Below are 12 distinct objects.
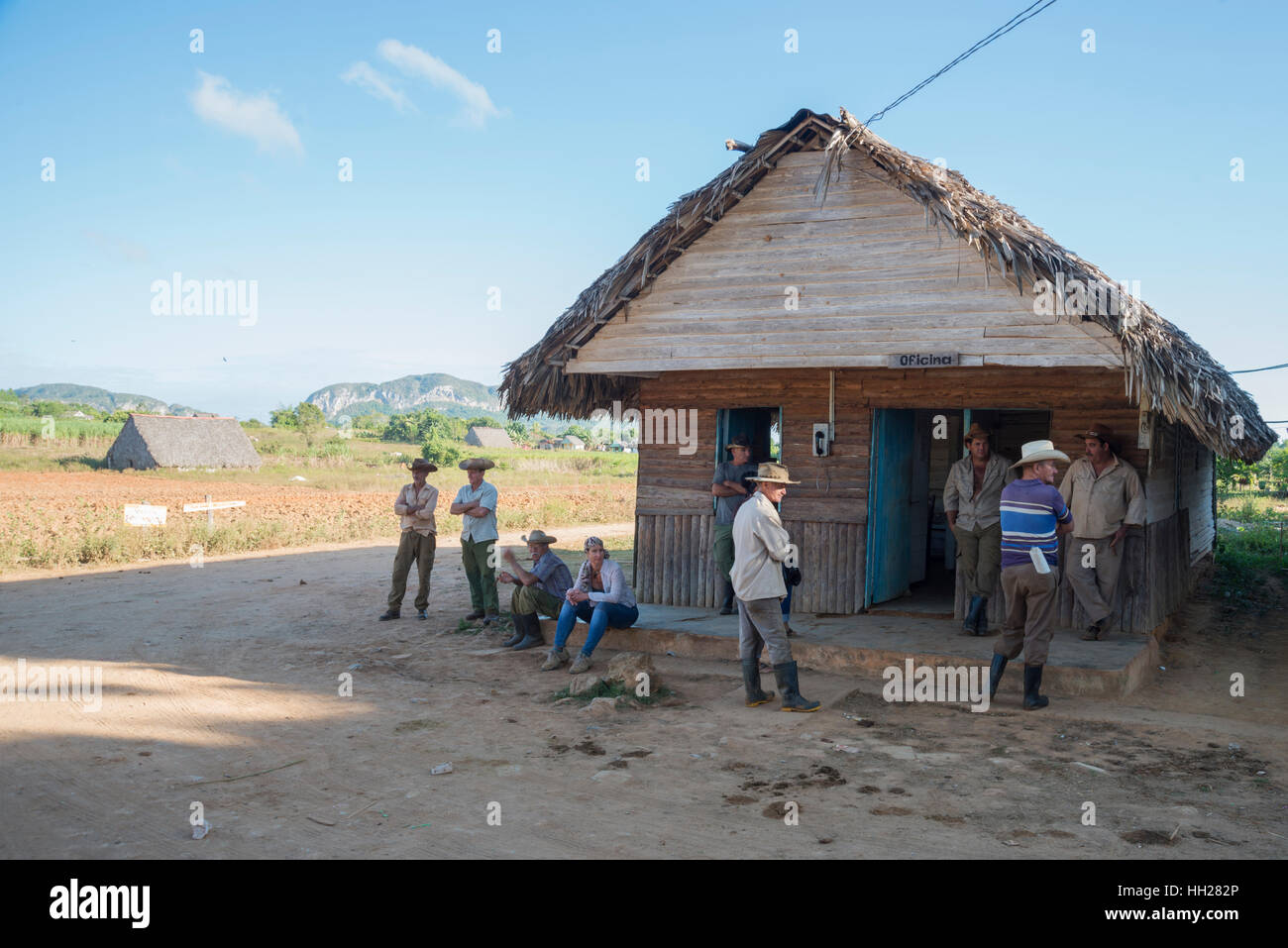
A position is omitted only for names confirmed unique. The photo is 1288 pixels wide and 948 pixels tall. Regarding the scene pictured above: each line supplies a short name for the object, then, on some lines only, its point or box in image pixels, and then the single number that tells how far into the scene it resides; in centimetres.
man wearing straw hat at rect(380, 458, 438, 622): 1113
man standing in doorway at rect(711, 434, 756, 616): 950
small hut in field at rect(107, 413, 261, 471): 3925
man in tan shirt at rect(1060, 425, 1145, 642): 856
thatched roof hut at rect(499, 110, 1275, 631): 813
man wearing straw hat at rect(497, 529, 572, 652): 938
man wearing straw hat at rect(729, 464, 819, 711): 705
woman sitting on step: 855
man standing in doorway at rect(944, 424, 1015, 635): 887
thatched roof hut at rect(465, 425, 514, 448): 8012
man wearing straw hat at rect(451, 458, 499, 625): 1066
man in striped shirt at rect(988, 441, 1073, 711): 697
